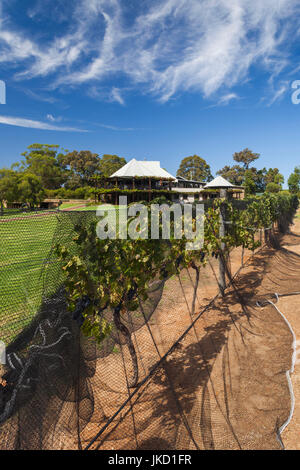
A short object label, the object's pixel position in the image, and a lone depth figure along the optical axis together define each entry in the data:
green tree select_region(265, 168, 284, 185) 68.04
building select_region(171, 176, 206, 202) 43.80
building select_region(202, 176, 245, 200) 31.09
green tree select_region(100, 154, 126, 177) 59.28
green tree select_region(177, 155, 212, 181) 76.25
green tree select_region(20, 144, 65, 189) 52.28
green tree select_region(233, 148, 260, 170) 73.06
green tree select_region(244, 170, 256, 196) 55.08
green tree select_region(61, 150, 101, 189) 59.28
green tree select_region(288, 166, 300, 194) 58.53
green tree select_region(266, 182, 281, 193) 56.08
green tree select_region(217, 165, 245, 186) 71.47
